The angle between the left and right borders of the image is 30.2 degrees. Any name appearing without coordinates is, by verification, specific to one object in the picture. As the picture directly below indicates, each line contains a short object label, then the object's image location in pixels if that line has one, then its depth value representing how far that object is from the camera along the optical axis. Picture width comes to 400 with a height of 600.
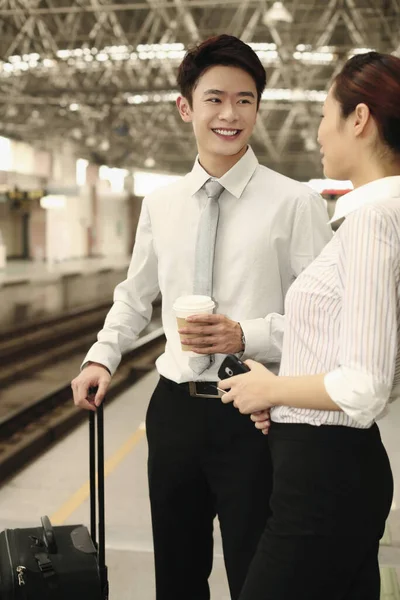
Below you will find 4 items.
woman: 1.44
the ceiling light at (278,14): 10.21
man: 2.02
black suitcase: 2.03
